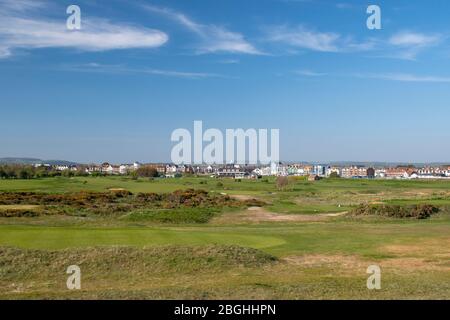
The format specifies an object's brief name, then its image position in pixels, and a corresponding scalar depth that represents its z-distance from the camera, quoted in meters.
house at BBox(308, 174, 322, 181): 161.21
